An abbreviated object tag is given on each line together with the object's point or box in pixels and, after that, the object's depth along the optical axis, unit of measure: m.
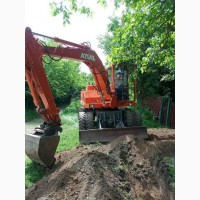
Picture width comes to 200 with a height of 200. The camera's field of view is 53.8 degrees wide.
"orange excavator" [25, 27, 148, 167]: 4.01
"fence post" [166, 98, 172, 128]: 8.55
